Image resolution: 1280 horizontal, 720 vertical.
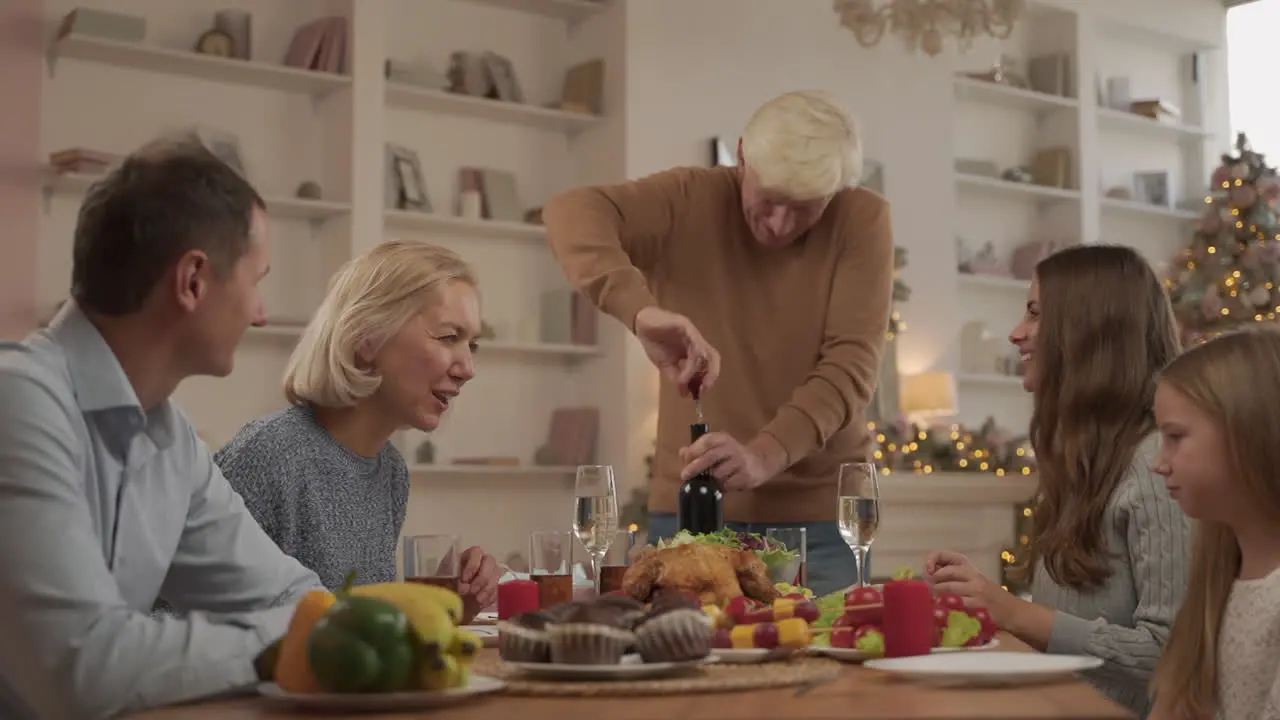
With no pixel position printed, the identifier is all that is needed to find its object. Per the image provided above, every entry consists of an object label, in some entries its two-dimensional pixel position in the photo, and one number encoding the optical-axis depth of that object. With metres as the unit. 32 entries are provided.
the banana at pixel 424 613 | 1.36
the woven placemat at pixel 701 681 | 1.43
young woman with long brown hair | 2.15
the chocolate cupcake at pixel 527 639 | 1.53
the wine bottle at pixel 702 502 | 2.75
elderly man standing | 3.05
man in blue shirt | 1.39
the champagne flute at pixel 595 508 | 2.40
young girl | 2.13
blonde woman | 2.36
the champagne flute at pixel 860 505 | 2.35
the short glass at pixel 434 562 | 1.97
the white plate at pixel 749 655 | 1.68
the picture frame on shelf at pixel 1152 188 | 8.87
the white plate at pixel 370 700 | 1.33
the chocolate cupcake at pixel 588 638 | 1.50
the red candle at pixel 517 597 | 2.00
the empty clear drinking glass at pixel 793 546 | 2.33
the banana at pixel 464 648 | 1.39
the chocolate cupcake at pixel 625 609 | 1.55
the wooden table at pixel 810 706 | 1.27
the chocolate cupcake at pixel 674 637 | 1.53
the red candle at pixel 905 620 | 1.70
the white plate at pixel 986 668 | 1.44
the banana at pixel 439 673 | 1.36
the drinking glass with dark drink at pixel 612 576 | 2.23
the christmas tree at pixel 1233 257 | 7.86
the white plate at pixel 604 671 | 1.49
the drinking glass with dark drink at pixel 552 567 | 2.13
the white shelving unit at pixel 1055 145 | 8.14
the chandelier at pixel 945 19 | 5.15
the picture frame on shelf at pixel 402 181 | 5.97
